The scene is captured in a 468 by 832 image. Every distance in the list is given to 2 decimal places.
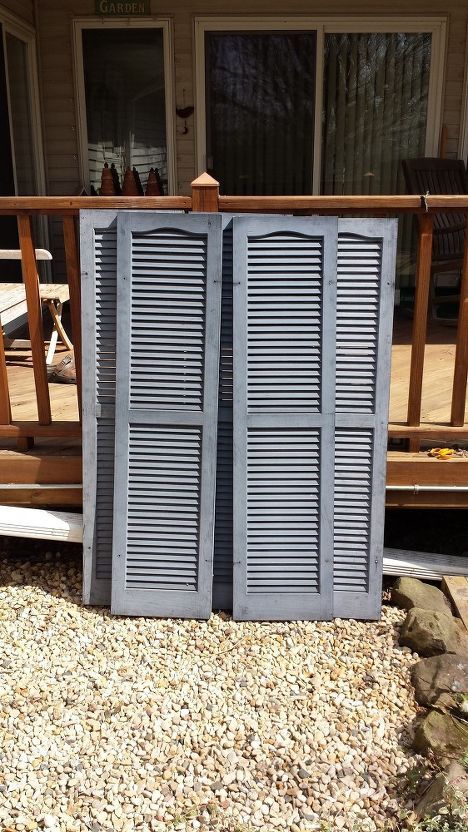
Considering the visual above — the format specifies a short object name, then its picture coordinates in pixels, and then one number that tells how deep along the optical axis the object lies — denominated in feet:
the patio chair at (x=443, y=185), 18.24
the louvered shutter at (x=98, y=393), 8.72
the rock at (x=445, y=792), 6.04
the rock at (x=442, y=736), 6.77
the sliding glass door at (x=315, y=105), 19.24
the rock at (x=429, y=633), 8.41
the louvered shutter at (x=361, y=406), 8.64
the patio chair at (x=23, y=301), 13.61
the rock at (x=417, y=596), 9.33
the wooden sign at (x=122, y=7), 18.63
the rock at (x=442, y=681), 7.45
